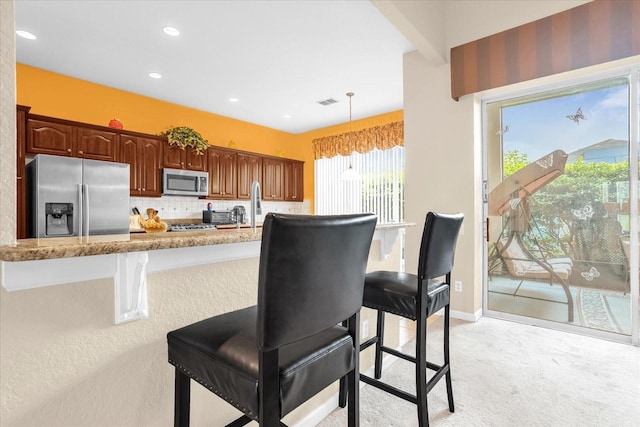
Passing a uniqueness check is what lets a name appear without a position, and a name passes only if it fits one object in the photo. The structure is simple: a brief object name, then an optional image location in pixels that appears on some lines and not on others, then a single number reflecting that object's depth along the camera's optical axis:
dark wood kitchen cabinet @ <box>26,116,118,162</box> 3.32
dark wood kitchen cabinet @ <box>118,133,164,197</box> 4.06
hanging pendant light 4.50
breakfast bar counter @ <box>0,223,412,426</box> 0.79
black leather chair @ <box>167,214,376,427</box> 0.71
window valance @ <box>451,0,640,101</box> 2.24
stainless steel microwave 4.43
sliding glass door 2.61
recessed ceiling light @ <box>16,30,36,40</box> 2.80
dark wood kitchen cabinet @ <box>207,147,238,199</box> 4.98
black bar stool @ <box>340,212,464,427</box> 1.42
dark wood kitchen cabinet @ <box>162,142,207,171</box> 4.47
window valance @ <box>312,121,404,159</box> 4.99
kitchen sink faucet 1.49
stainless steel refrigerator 3.13
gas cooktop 4.42
